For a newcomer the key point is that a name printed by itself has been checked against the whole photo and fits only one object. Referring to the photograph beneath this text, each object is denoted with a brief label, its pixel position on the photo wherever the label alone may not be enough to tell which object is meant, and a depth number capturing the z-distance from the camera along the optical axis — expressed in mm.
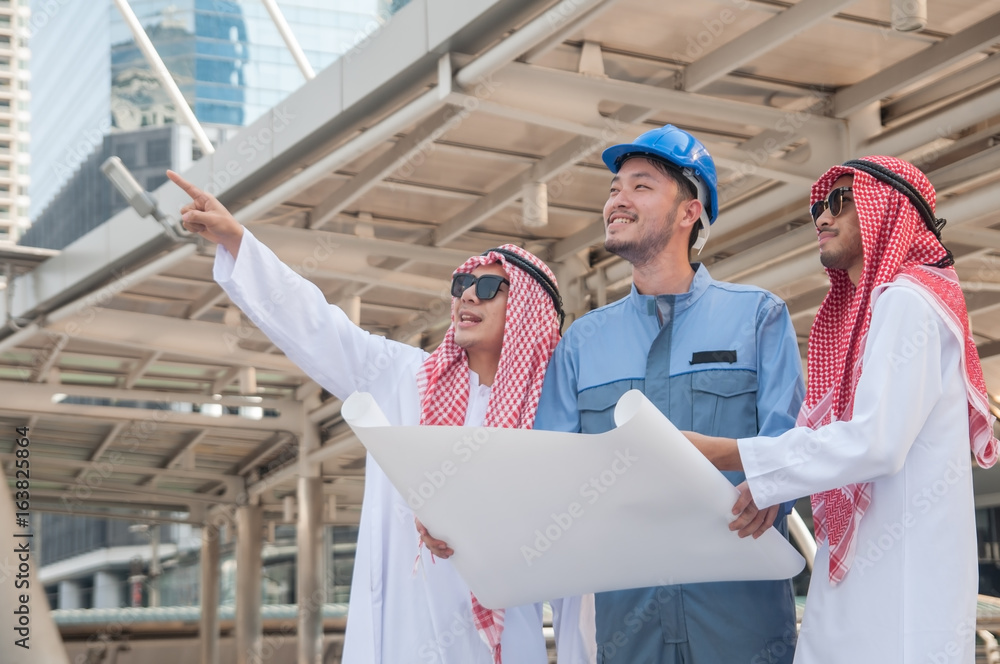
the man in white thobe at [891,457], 2277
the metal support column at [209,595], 24281
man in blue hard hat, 2615
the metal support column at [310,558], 16484
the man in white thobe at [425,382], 3049
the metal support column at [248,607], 21453
